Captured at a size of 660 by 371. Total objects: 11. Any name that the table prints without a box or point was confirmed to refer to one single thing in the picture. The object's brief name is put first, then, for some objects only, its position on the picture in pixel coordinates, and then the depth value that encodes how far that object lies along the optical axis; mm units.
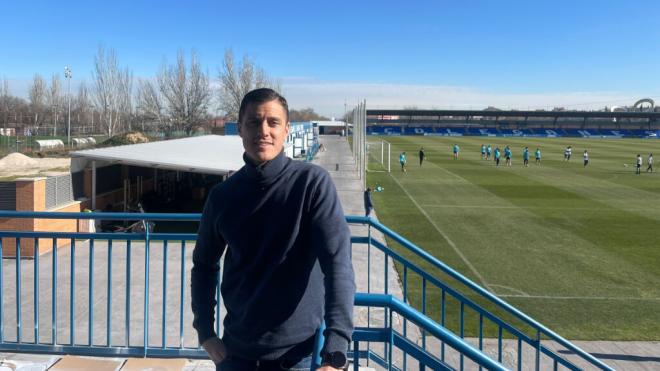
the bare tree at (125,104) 72125
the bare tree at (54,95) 84712
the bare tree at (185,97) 64625
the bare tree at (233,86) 69375
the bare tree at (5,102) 63528
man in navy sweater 2117
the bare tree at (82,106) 85156
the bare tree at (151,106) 70188
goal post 37466
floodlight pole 59453
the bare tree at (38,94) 86725
